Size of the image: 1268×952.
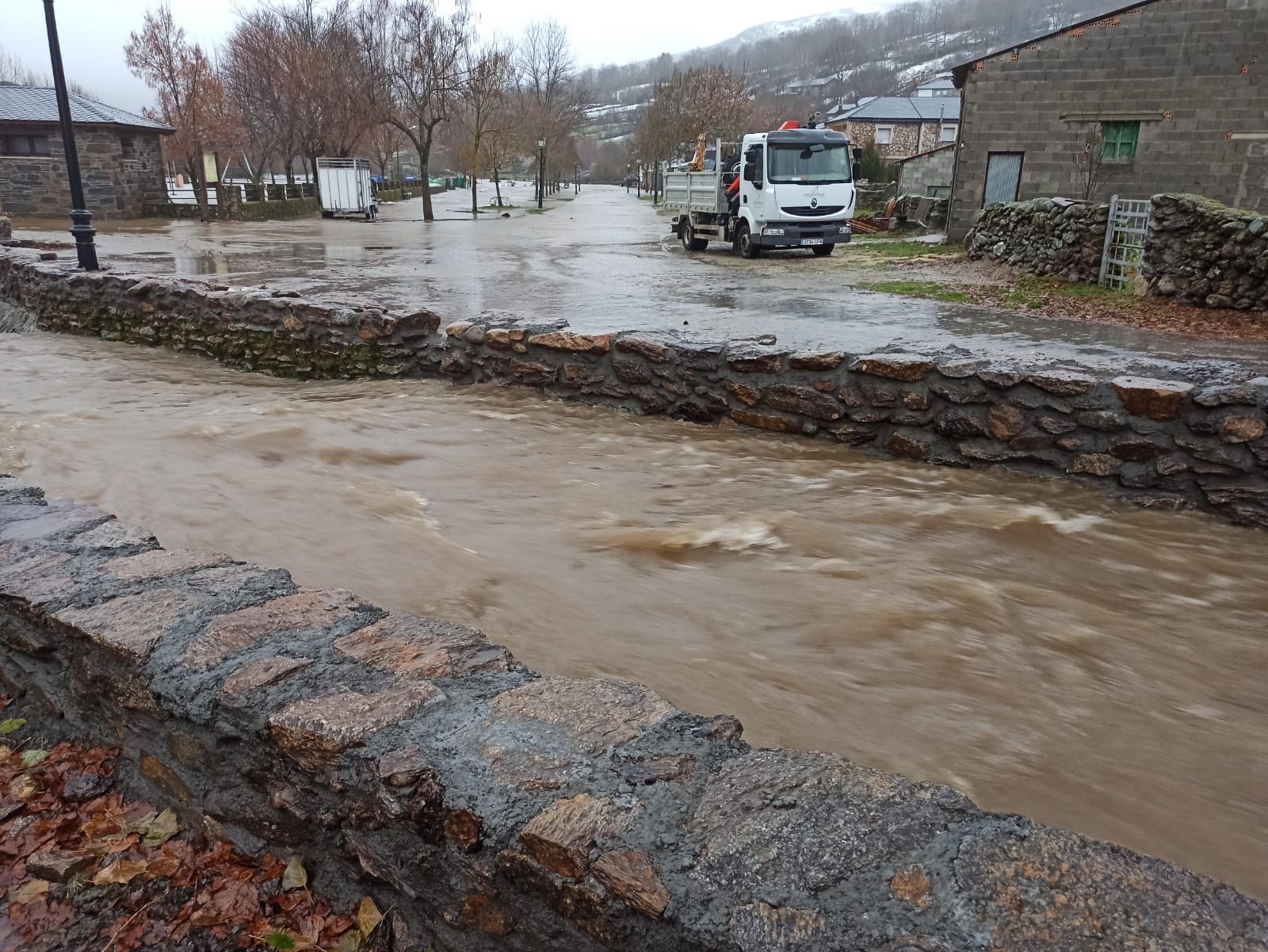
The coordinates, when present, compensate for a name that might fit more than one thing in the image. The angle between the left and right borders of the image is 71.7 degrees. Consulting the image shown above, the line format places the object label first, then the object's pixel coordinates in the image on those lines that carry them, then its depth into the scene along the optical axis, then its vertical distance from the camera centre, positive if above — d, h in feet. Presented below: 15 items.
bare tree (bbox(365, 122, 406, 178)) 160.93 +12.72
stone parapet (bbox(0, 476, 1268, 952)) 4.72 -3.69
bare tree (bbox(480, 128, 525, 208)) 142.00 +10.40
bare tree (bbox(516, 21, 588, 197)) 176.14 +23.79
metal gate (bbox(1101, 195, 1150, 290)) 44.32 -1.09
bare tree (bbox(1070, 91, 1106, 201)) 67.26 +4.80
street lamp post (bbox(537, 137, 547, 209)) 158.73 +9.14
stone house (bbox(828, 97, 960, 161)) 184.75 +19.09
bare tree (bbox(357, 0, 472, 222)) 110.73 +17.19
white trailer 115.03 +3.06
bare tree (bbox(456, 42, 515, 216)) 116.78 +16.33
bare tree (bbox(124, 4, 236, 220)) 110.22 +15.94
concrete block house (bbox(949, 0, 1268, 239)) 62.75 +8.04
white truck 62.34 +1.95
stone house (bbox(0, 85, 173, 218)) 105.50 +5.98
